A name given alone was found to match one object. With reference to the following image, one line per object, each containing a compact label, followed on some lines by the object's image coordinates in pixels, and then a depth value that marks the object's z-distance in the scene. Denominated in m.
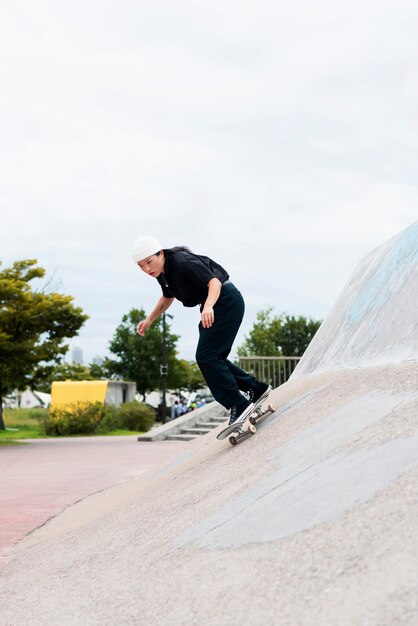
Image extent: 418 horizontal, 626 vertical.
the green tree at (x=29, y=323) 21.22
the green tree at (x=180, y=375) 62.86
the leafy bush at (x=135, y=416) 29.19
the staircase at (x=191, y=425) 19.70
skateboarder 5.30
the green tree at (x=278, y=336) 47.12
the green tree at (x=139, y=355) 62.22
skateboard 5.38
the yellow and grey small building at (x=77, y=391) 31.44
